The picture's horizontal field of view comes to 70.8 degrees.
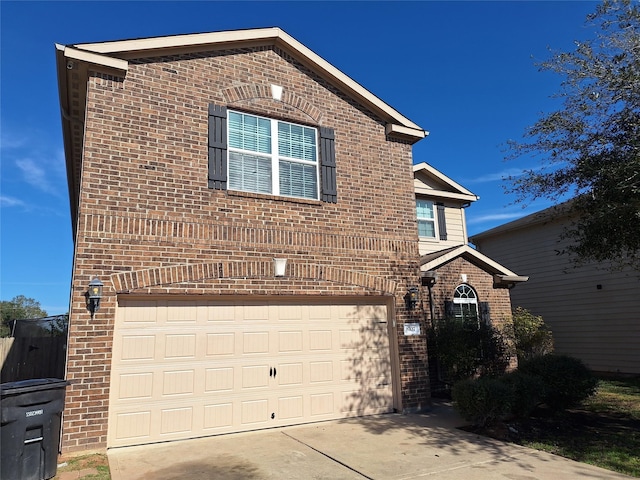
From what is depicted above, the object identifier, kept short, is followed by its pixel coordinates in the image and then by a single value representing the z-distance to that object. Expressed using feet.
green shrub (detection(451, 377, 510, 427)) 24.59
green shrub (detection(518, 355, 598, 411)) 28.19
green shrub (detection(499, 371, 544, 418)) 26.48
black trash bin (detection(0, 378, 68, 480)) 16.72
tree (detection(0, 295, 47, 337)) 134.17
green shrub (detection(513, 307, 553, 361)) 44.29
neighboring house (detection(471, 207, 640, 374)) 47.93
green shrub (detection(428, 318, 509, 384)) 34.83
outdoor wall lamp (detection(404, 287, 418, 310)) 30.91
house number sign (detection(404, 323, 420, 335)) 30.52
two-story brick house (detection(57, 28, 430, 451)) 22.74
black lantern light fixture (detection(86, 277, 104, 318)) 21.61
